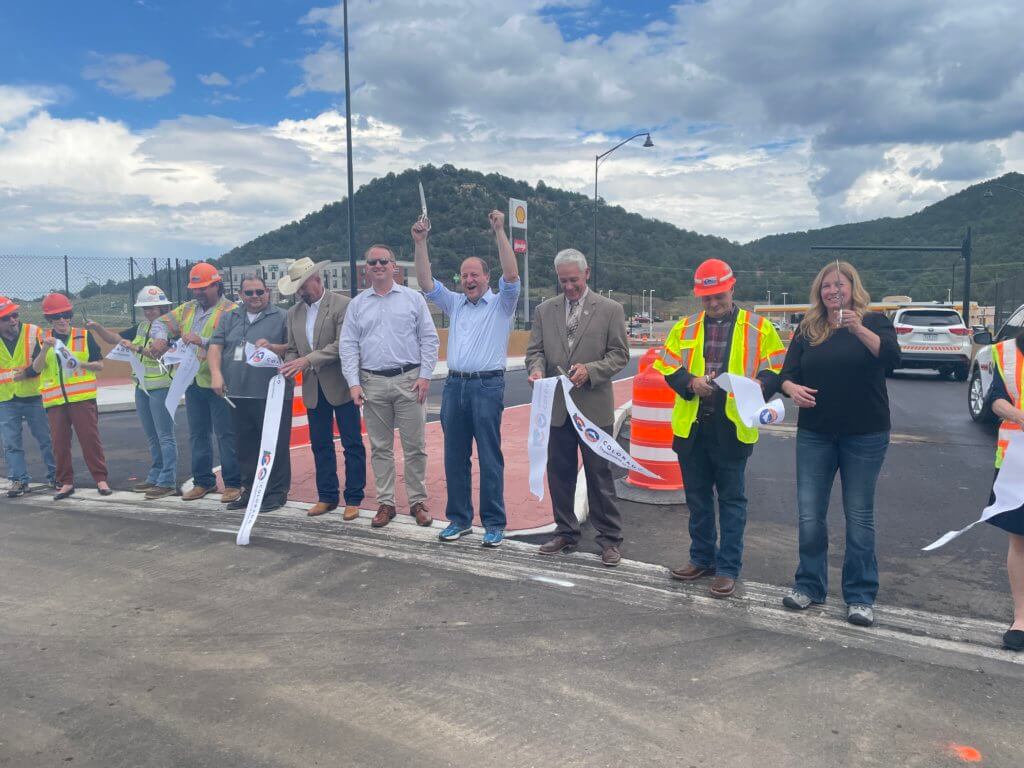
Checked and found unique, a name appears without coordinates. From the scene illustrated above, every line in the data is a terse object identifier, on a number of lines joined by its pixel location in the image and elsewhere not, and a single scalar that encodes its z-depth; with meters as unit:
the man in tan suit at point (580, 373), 5.34
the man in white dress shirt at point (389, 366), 6.18
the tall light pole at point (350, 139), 18.47
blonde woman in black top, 4.22
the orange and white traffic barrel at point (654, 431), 7.26
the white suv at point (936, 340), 18.05
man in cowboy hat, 6.50
